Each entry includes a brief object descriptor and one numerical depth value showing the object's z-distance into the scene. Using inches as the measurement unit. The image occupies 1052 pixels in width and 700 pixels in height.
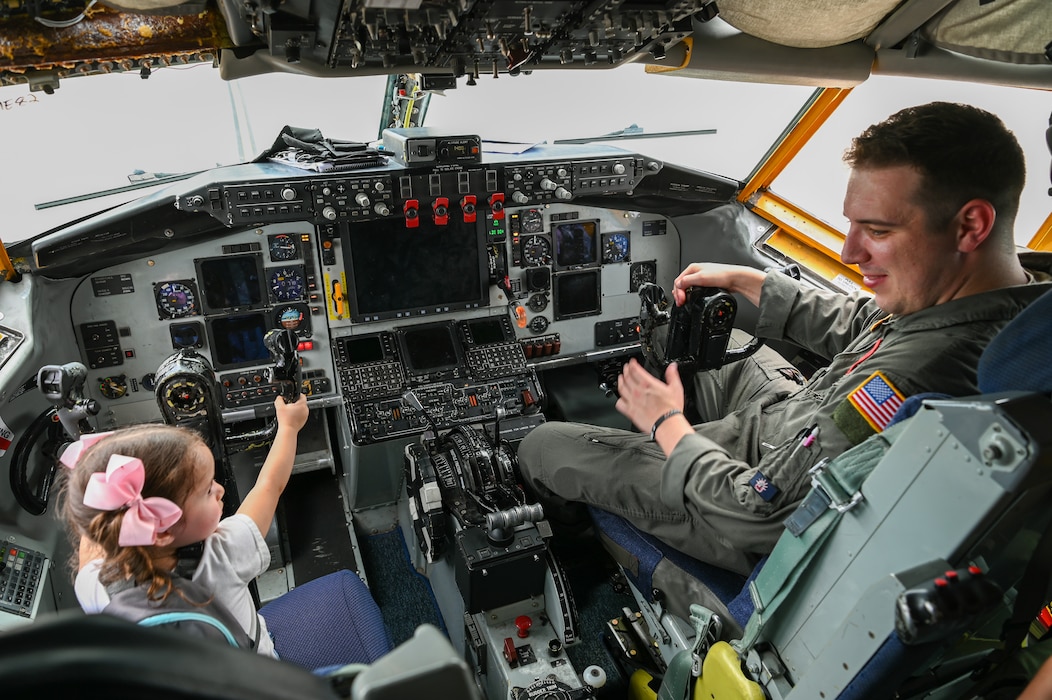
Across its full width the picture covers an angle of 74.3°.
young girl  51.9
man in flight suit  63.1
